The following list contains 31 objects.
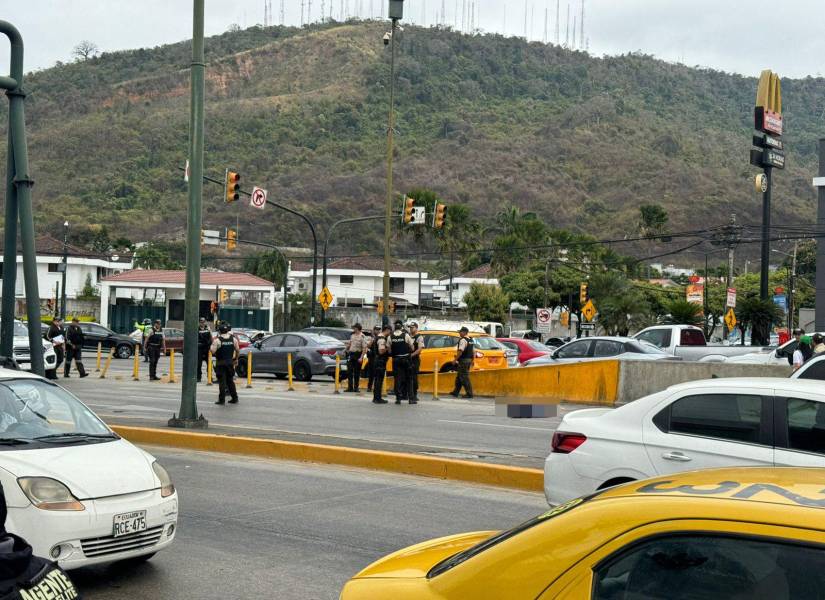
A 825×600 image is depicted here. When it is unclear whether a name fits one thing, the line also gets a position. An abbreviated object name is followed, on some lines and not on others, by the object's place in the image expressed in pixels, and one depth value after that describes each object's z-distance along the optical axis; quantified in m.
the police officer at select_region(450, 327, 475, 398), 23.98
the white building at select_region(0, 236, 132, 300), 79.38
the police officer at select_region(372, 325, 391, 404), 22.36
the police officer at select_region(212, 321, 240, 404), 20.88
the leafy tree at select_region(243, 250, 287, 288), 96.12
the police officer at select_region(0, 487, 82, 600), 3.68
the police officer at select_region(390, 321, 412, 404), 22.08
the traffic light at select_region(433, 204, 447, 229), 37.34
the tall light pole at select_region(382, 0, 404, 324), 31.78
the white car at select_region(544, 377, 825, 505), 7.22
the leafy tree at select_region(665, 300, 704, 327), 46.66
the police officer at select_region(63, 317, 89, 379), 28.73
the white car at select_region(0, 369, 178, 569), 6.34
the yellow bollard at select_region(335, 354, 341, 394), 25.10
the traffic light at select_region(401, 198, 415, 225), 37.03
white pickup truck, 26.58
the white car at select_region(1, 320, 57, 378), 25.16
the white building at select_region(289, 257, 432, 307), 94.94
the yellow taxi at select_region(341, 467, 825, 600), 2.79
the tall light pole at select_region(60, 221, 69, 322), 60.97
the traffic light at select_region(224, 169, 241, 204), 32.38
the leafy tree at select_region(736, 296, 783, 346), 39.94
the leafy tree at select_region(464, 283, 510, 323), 76.69
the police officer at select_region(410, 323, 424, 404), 22.72
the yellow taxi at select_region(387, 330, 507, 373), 27.25
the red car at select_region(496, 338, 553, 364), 32.78
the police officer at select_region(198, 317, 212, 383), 25.28
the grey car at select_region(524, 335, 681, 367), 24.80
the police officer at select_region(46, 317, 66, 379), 27.86
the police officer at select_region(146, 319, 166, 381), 29.64
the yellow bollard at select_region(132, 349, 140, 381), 29.56
